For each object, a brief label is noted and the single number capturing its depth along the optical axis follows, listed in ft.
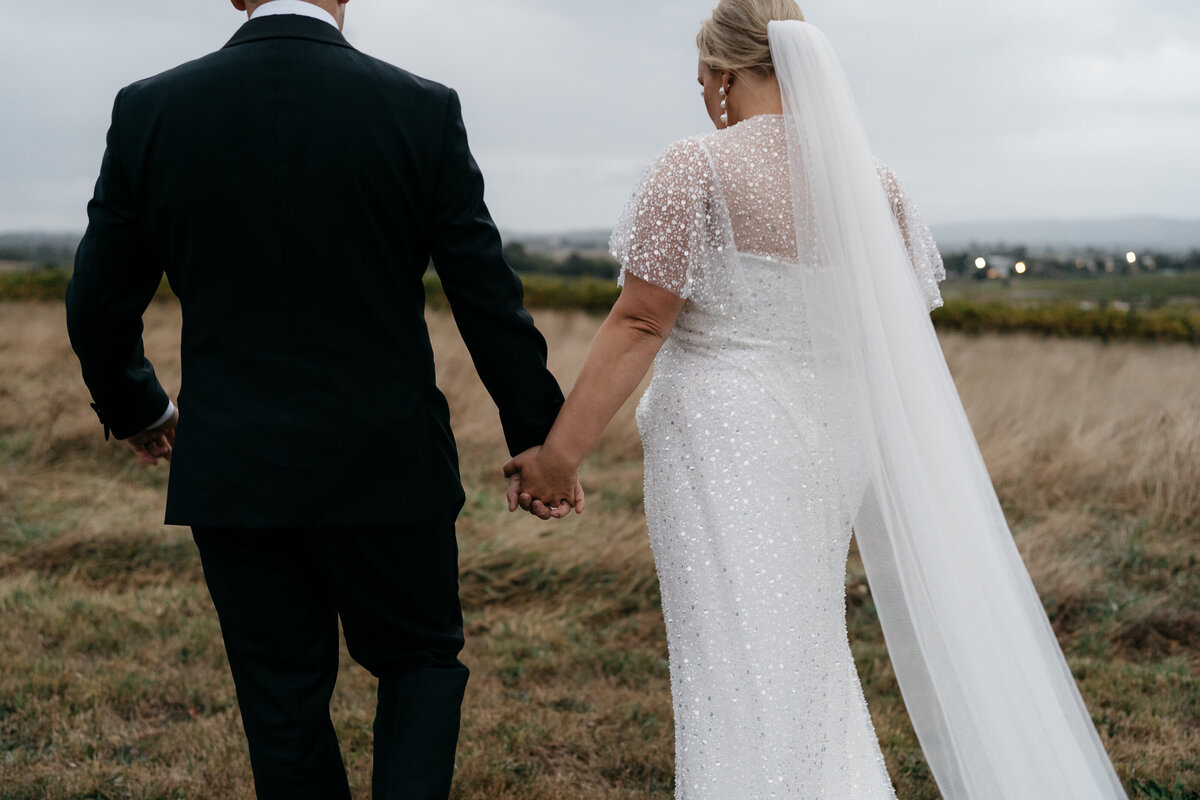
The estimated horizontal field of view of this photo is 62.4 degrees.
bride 7.50
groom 6.61
